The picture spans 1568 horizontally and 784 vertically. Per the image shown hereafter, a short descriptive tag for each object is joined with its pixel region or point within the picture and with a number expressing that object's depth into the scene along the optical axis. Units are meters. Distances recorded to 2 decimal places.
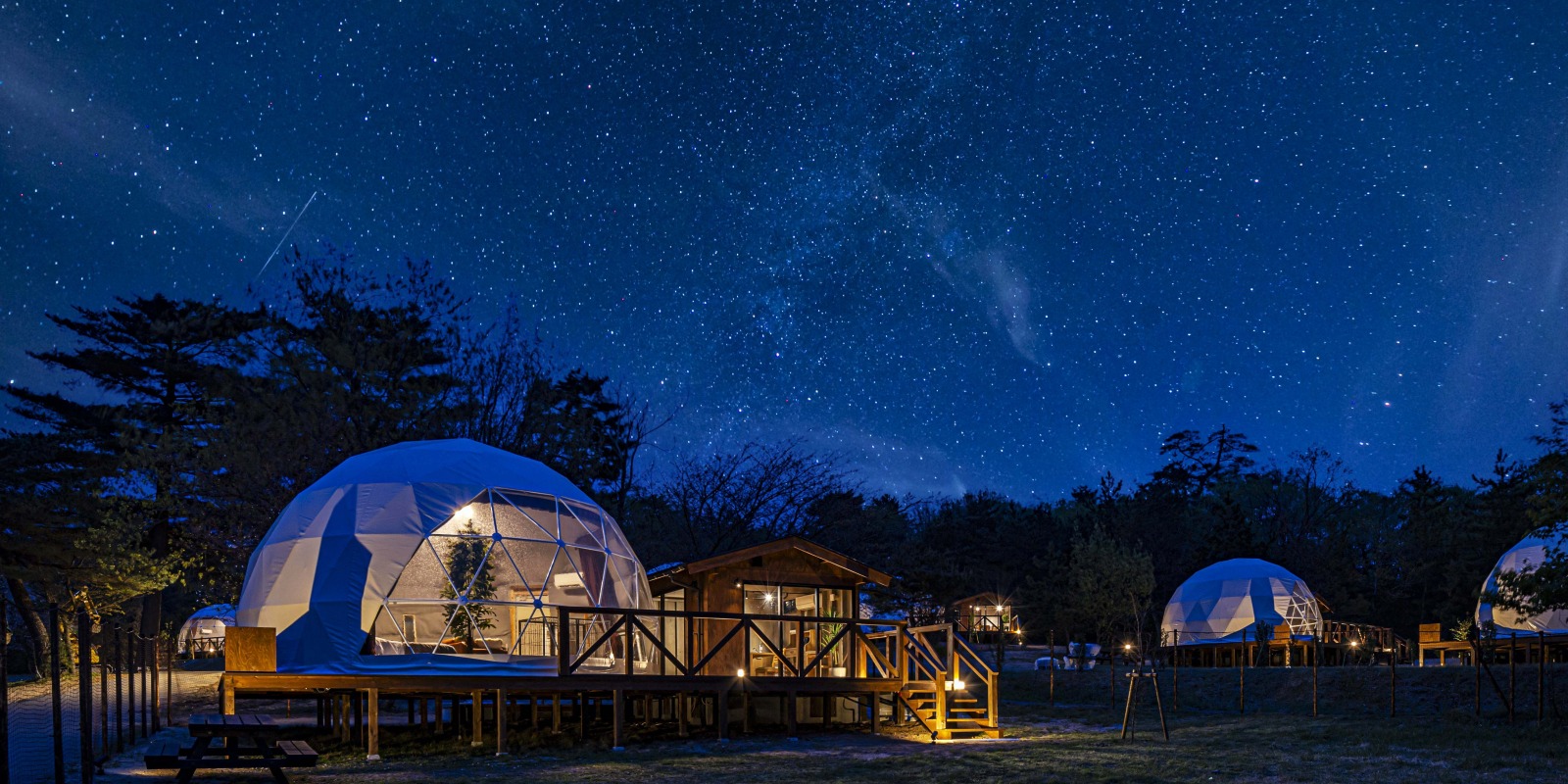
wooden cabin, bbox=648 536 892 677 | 21.16
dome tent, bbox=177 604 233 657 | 48.94
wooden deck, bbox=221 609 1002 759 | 16.50
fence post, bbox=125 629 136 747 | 15.72
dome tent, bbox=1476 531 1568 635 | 29.89
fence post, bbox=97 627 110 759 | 13.62
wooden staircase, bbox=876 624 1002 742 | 18.98
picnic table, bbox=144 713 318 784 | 10.84
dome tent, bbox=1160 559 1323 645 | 40.50
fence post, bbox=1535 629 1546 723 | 18.02
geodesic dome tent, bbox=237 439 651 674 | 16.94
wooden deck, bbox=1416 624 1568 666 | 27.38
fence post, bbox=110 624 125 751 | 13.36
